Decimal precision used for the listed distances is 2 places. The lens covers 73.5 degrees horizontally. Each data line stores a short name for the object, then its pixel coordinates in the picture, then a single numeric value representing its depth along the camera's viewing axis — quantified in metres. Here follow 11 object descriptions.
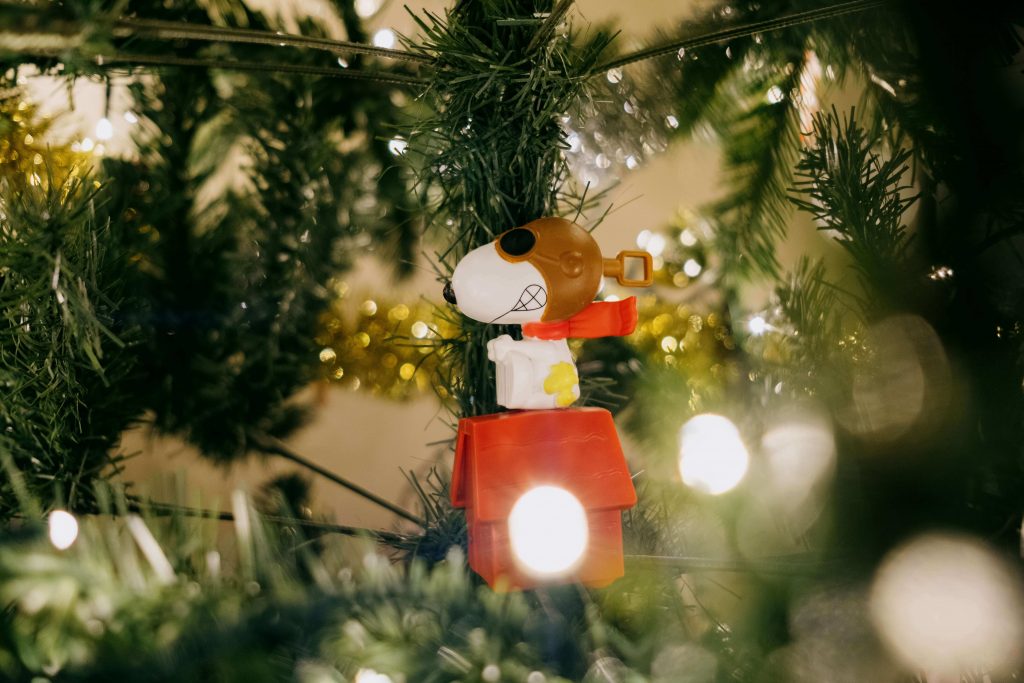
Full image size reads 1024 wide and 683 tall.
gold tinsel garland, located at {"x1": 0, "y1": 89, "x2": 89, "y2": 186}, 0.48
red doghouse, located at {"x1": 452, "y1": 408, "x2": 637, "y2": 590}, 0.39
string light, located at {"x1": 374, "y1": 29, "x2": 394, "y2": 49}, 0.65
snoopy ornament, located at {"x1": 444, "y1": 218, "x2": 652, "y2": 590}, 0.39
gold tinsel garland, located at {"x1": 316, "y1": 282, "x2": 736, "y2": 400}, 0.69
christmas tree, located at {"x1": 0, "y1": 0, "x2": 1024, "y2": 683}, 0.28
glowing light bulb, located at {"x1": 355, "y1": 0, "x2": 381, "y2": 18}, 0.70
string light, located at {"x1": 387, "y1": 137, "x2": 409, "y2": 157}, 0.46
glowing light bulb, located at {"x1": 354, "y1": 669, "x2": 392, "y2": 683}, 0.26
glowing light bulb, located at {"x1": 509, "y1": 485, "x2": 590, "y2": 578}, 0.39
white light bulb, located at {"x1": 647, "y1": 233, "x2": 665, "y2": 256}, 0.80
